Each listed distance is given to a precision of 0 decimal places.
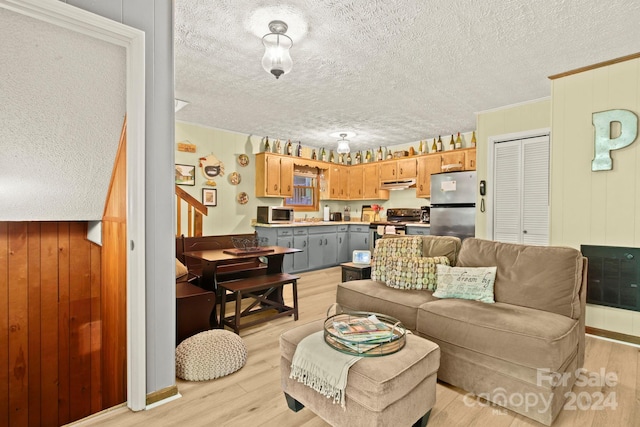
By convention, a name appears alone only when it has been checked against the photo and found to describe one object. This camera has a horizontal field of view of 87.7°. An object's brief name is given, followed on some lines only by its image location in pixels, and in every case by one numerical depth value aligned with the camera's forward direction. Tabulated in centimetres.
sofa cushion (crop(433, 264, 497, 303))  241
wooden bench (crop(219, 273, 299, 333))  303
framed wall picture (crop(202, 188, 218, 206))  533
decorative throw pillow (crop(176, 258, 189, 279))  323
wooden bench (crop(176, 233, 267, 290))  392
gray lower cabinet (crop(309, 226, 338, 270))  615
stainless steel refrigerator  491
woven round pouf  225
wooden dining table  329
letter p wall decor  296
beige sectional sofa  182
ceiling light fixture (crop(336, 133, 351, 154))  548
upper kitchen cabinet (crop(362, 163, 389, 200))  686
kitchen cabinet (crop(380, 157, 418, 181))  623
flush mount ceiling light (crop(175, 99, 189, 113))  411
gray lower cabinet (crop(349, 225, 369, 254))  669
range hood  623
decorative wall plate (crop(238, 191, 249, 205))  578
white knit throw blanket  156
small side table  358
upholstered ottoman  149
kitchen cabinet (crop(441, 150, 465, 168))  549
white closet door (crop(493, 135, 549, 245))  411
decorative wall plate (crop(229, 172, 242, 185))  567
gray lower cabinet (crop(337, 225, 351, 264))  672
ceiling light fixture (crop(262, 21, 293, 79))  248
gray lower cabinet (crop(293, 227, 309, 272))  585
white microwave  579
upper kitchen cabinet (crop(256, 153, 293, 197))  586
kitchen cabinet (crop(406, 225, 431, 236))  576
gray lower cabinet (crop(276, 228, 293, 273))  567
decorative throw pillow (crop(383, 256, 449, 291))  271
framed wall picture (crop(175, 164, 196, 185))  501
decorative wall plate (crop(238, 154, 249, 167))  577
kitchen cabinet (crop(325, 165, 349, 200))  712
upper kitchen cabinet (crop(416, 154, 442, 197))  584
